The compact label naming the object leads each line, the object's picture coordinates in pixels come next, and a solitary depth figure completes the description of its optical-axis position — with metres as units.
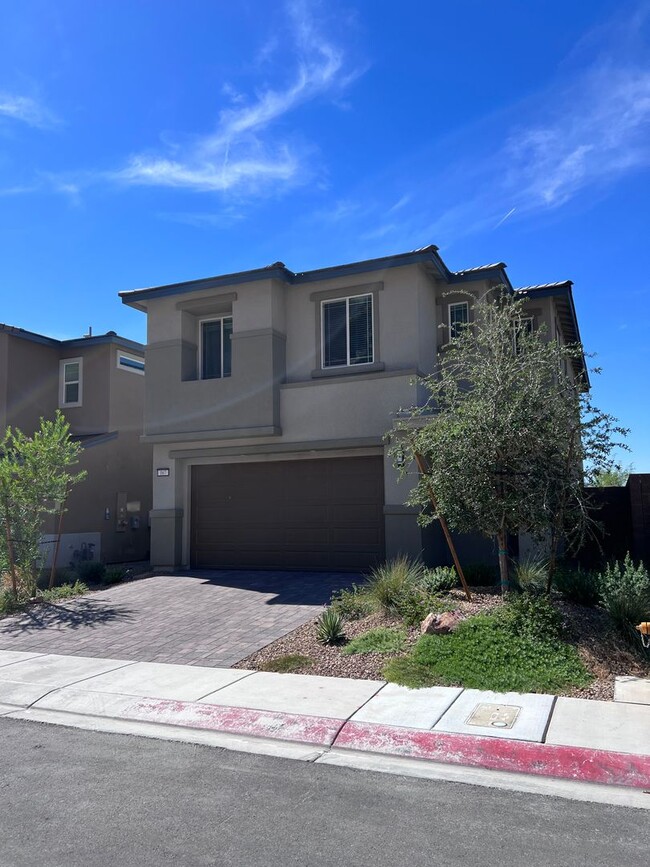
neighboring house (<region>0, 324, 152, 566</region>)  19.22
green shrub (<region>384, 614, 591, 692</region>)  7.61
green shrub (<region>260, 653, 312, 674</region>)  8.66
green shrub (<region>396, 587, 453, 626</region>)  9.81
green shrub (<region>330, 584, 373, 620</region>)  10.71
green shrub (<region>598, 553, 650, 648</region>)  8.59
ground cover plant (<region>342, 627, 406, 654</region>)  8.96
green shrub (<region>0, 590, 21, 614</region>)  13.39
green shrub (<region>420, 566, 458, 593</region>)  11.07
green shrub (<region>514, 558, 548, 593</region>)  10.18
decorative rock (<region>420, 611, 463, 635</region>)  9.02
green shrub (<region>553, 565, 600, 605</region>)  9.77
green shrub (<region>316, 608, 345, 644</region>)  9.51
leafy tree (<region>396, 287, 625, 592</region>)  9.29
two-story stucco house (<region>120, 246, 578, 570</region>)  15.18
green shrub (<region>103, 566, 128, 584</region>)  15.74
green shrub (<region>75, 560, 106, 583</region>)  15.85
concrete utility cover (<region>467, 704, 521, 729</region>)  6.44
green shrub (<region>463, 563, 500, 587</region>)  11.68
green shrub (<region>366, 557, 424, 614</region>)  10.43
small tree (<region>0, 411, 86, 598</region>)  14.08
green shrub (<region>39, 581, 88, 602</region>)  14.11
